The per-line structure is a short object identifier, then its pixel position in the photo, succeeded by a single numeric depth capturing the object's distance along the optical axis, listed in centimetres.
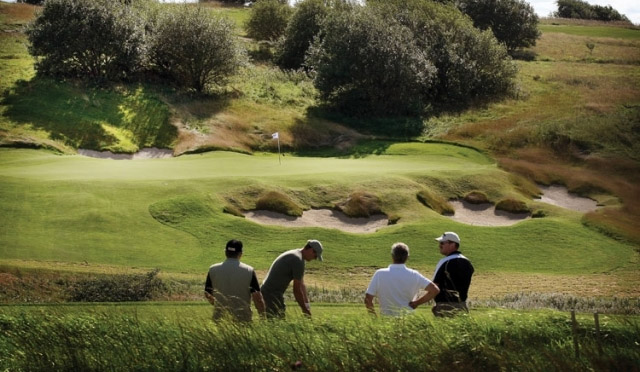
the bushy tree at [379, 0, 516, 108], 7594
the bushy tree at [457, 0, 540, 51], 10300
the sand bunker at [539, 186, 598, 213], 4875
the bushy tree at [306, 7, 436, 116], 6975
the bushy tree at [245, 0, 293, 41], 10062
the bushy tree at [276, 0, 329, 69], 8669
